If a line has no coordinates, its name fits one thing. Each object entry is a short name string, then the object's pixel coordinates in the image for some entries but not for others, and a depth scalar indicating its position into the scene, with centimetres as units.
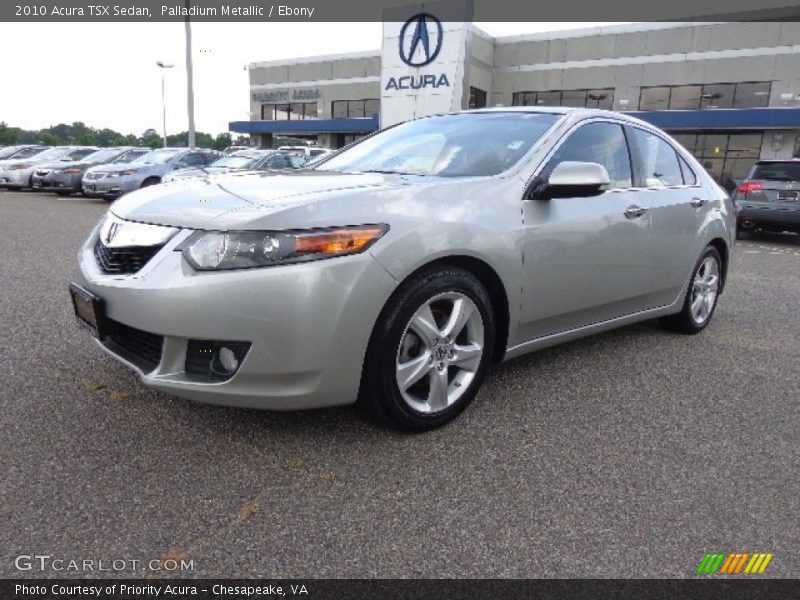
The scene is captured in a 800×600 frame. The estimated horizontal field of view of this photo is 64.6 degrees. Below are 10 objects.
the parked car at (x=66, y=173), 1636
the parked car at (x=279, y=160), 1357
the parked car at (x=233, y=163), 1393
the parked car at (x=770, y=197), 1063
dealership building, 2353
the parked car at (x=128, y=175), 1477
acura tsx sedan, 234
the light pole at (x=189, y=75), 2433
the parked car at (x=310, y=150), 1905
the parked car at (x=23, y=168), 1794
